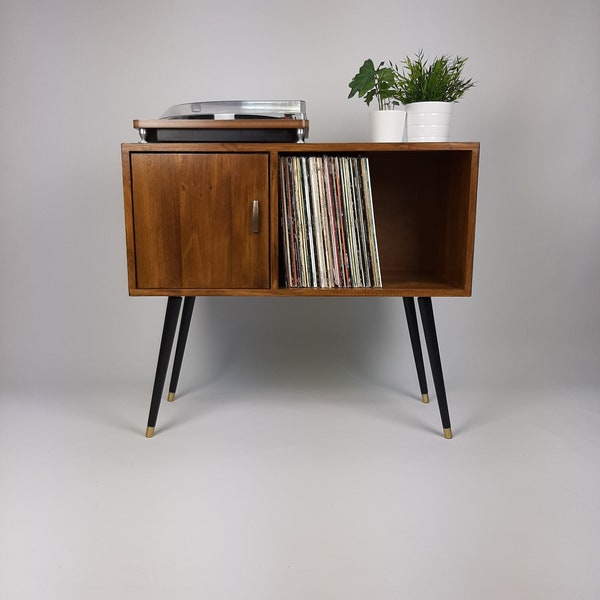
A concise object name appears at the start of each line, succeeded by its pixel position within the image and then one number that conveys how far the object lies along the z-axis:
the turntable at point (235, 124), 1.40
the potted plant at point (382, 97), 1.47
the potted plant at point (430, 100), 1.46
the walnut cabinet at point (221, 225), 1.40
